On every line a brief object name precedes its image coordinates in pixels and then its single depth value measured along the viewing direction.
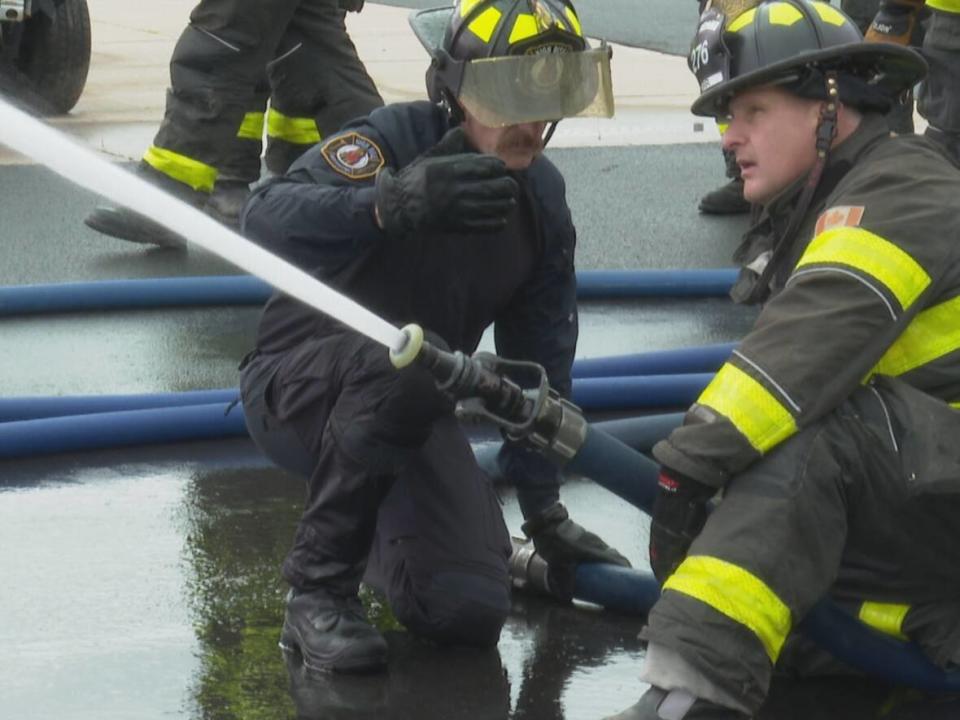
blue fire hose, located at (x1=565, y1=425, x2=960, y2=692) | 5.72
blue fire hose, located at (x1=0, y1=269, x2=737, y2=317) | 10.25
